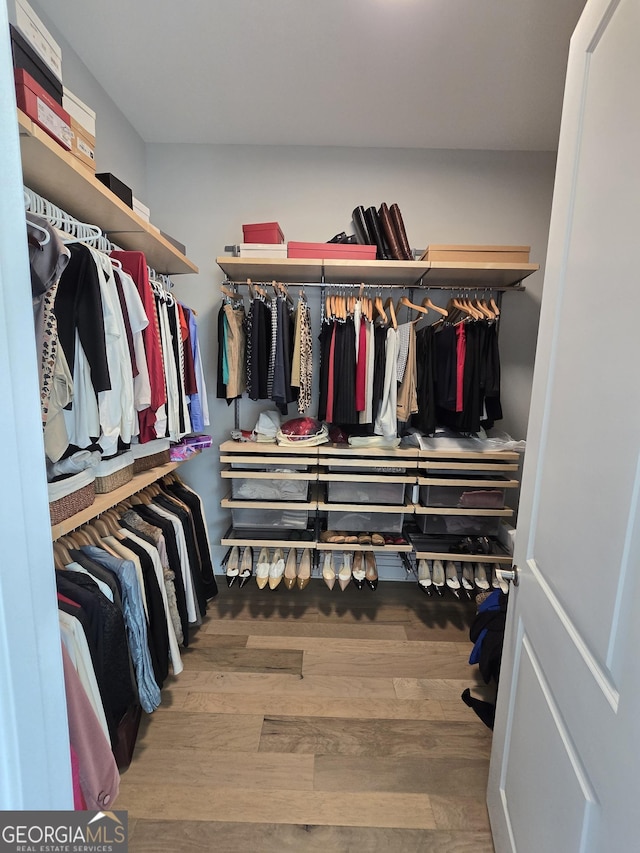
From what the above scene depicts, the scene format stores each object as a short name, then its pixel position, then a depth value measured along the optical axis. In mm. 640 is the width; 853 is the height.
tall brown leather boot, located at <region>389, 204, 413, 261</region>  1988
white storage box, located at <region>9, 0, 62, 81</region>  902
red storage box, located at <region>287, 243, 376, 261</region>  1933
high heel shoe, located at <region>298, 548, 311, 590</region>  2090
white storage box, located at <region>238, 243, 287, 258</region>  1939
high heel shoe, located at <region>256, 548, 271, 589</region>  2053
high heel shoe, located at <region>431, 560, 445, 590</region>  2078
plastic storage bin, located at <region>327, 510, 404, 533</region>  2148
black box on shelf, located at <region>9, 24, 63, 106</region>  913
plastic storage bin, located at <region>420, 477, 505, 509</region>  2014
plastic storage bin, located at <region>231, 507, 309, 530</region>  2137
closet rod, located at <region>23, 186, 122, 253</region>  1113
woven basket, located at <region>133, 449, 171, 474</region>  1645
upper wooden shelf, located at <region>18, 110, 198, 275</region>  948
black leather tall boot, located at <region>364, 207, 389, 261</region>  2002
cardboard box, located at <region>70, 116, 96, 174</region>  1125
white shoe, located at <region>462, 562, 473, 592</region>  2074
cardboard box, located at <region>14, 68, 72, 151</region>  908
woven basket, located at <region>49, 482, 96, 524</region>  1110
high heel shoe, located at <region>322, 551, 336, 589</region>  2102
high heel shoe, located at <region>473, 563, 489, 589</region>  2062
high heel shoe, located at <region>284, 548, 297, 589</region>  2080
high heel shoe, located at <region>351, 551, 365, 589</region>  2094
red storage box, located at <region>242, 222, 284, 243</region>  1960
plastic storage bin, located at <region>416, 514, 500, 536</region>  2113
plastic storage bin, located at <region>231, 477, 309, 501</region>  2074
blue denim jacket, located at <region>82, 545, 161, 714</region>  1290
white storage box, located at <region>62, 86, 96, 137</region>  1151
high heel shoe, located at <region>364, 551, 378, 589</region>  2105
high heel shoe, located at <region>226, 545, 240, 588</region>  2092
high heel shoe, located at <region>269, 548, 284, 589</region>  2059
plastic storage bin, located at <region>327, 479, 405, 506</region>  2062
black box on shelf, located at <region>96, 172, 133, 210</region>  1342
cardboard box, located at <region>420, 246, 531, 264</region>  1905
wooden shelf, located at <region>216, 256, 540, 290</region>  1886
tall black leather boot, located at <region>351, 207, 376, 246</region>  2006
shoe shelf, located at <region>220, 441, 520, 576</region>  1977
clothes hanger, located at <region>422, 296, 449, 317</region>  2121
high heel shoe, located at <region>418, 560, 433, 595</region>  2062
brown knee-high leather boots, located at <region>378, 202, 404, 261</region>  1981
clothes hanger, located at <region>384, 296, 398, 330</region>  1930
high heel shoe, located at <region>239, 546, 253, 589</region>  2104
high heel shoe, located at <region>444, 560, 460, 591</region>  2057
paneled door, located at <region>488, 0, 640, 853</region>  575
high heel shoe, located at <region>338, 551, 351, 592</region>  2074
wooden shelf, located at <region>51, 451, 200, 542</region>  1133
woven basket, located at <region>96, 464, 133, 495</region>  1388
